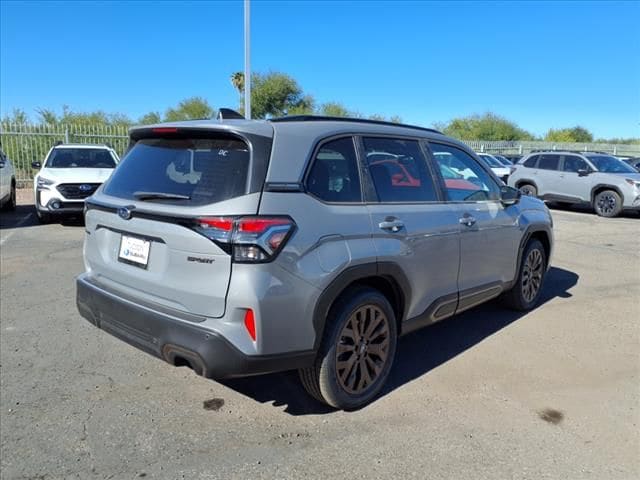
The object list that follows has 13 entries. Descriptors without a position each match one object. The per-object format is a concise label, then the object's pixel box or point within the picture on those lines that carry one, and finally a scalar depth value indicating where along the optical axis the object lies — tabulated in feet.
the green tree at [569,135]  208.33
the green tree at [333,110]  135.95
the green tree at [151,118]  113.70
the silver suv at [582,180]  43.57
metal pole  46.85
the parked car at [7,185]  36.47
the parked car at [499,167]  65.98
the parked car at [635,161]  75.63
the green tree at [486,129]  184.55
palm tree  118.62
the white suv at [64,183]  32.91
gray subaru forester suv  8.66
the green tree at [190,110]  134.72
